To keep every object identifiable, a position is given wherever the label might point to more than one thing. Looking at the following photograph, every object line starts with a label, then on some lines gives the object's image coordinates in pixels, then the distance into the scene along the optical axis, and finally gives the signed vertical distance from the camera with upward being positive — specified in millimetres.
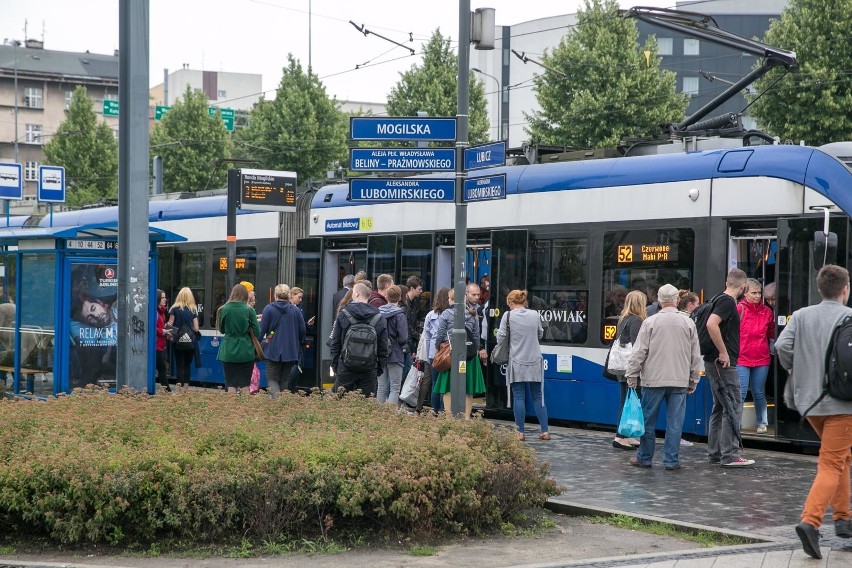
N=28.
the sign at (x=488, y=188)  11430 +795
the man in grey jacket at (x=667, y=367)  11211 -796
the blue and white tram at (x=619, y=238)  12250 +436
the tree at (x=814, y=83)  31297 +4907
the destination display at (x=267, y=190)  17717 +1164
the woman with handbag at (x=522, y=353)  13367 -830
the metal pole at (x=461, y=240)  11703 +320
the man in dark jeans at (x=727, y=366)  11375 -800
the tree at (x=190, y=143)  51719 +5264
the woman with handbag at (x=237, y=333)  14547 -717
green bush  7641 -1295
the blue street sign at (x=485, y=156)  11344 +1092
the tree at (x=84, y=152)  56906 +5363
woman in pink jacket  12844 -615
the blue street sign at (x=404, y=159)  12000 +1099
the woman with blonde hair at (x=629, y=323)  12641 -464
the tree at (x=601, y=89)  36719 +5527
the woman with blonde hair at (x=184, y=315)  18844 -670
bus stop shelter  14789 -465
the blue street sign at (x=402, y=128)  12070 +1399
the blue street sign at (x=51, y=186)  26688 +1764
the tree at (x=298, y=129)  47469 +5448
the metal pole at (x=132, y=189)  12562 +804
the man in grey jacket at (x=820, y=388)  7574 -680
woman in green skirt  13688 -875
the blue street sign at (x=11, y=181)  25312 +1760
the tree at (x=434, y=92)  43688 +6383
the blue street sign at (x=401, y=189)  11938 +806
